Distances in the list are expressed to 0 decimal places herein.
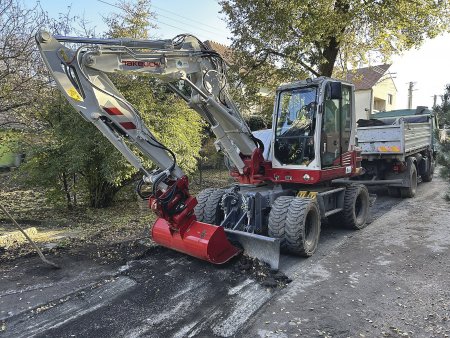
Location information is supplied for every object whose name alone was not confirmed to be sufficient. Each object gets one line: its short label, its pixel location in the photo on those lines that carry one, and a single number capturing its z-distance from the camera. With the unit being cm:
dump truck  967
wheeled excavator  448
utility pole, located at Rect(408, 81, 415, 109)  4013
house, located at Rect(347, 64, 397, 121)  3158
